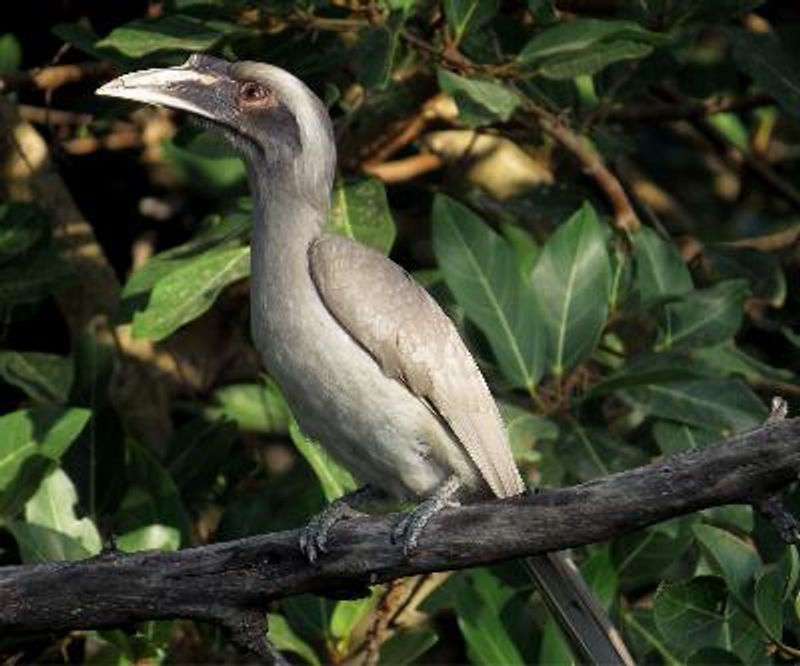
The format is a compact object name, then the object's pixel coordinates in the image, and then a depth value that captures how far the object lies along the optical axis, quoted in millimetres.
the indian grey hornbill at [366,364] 9789
